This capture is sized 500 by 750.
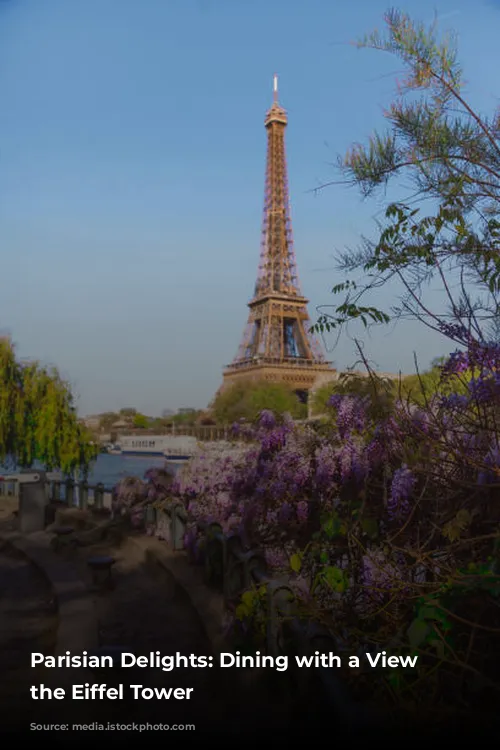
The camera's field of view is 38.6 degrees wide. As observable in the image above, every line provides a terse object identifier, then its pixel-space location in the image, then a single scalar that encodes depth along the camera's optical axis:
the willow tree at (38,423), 21.91
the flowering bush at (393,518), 3.25
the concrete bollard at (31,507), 12.38
